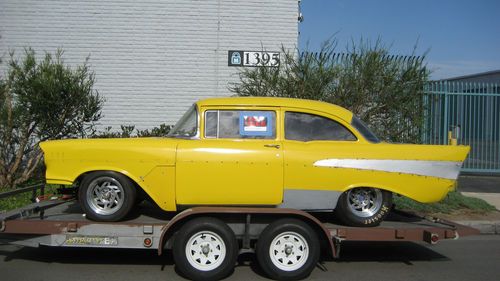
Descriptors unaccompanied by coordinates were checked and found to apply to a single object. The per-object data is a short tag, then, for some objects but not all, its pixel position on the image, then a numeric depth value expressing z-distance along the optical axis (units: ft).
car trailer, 17.90
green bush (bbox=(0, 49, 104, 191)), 32.78
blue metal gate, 47.57
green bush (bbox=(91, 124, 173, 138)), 37.14
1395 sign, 45.19
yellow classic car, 18.62
